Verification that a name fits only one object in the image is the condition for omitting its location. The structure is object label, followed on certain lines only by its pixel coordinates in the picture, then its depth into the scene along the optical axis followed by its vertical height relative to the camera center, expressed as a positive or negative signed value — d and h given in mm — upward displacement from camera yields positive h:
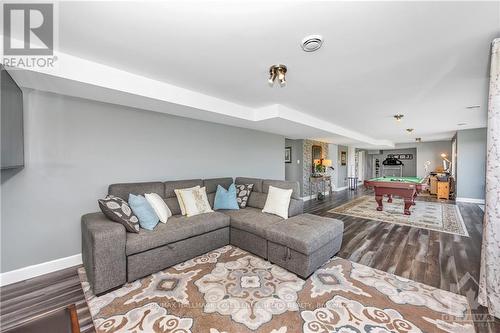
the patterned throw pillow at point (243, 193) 3664 -525
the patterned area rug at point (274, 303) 1594 -1292
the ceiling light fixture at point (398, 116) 4445 +1101
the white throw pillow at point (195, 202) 3062 -581
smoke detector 1749 +1121
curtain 1667 -326
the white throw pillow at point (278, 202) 3081 -596
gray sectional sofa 2027 -902
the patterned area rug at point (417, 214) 3982 -1223
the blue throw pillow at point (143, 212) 2480 -587
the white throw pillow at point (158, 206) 2704 -557
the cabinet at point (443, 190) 6840 -901
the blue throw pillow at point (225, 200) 3507 -620
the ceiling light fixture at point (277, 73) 2256 +1096
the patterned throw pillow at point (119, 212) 2232 -534
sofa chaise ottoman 2223 -940
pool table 4719 -602
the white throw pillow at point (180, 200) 3092 -548
